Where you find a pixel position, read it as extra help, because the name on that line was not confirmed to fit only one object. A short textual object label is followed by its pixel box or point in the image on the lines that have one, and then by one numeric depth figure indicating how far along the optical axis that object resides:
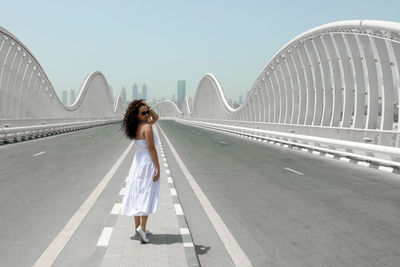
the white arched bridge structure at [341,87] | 19.05
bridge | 5.33
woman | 5.48
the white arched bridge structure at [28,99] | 33.91
